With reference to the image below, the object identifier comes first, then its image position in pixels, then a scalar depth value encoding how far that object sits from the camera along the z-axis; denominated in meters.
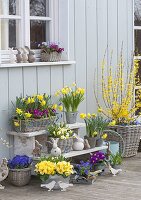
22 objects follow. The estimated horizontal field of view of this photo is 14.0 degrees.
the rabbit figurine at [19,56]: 6.35
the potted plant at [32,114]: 6.03
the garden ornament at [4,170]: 5.64
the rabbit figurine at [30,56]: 6.48
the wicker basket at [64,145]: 6.07
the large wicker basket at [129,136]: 7.21
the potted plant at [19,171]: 5.75
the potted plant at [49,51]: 6.70
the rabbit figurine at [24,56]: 6.38
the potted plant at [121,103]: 7.26
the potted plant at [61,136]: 6.07
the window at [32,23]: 6.32
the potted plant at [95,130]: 6.44
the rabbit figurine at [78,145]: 6.29
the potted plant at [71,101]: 6.66
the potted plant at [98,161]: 6.21
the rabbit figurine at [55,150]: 5.94
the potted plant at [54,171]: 5.60
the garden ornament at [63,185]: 5.64
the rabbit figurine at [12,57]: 6.25
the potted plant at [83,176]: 5.89
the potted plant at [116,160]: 6.30
